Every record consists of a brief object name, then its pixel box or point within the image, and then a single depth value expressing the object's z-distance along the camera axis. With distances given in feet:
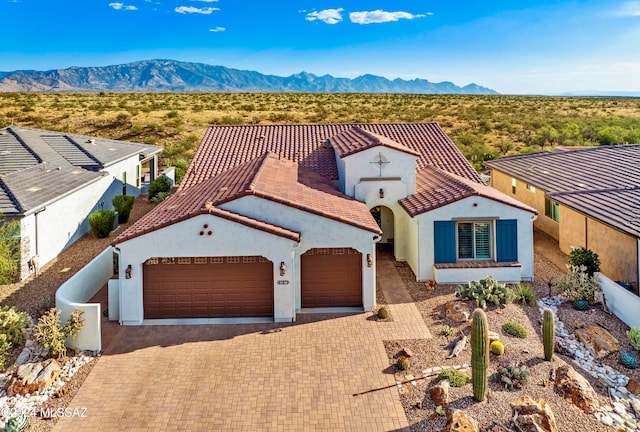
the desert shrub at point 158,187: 112.37
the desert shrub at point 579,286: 56.18
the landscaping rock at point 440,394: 37.27
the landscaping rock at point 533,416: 33.58
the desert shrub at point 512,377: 39.19
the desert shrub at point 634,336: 45.44
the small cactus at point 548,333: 41.98
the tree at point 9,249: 59.16
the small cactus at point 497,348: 44.55
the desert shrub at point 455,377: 39.76
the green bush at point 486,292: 55.57
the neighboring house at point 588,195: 58.18
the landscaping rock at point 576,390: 37.01
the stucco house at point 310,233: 53.06
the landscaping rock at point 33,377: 39.83
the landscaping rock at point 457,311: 52.47
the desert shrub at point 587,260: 60.34
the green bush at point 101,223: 84.17
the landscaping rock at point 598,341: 45.47
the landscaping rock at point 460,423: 33.32
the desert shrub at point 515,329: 48.60
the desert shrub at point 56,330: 43.70
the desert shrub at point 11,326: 46.19
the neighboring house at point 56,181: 67.72
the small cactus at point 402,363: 42.96
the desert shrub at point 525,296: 57.16
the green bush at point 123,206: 95.14
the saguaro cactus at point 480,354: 36.60
